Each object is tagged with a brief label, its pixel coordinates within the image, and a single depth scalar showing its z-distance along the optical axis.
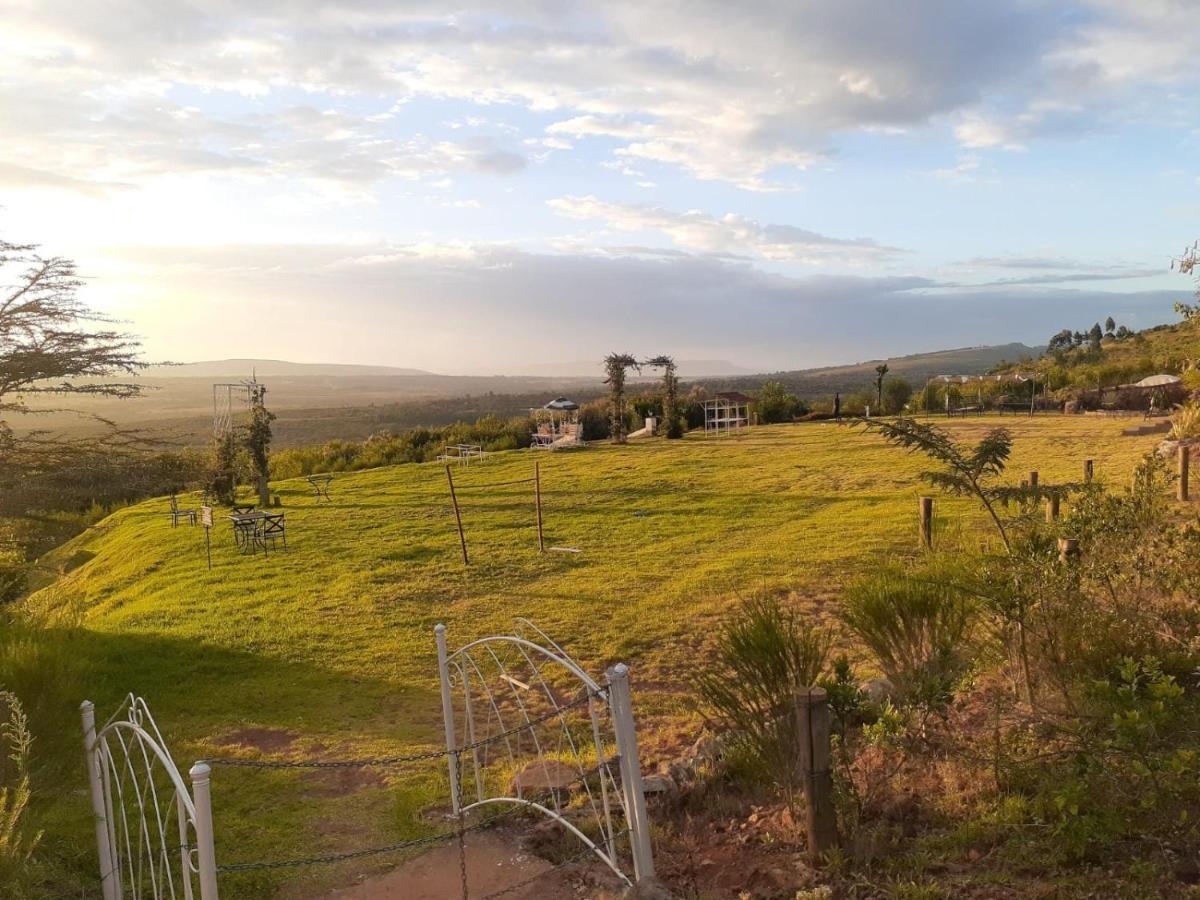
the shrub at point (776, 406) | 30.53
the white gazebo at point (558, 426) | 25.38
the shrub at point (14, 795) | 3.13
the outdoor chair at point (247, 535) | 14.11
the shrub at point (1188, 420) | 7.63
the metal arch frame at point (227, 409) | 20.41
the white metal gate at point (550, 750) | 3.31
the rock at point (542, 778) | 4.82
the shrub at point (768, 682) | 3.87
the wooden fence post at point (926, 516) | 9.27
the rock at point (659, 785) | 4.46
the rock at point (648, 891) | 3.24
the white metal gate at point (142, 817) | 2.63
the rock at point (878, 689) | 5.13
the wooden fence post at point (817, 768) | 3.12
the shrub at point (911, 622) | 4.63
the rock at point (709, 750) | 4.75
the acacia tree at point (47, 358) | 6.95
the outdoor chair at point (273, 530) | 14.20
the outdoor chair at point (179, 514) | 17.64
